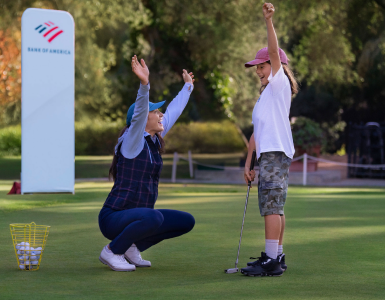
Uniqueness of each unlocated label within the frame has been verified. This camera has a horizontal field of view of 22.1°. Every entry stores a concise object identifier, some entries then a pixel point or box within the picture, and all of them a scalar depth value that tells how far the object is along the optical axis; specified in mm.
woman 7121
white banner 18691
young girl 7084
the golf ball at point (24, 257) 7280
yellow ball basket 7286
